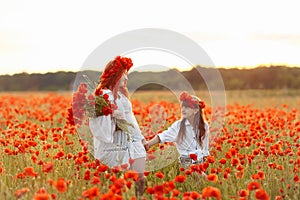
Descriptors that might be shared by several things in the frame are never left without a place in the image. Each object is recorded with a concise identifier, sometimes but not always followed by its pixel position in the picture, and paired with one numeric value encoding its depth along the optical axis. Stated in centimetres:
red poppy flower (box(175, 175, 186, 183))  409
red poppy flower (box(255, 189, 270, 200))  377
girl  623
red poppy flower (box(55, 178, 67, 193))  355
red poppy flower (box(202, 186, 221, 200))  361
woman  548
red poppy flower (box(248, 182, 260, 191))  400
